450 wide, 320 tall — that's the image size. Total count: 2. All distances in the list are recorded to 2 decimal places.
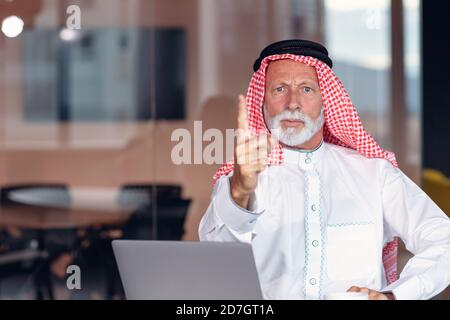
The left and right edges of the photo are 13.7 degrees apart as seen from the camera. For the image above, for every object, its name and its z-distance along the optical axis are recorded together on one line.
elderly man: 6.08
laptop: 4.63
